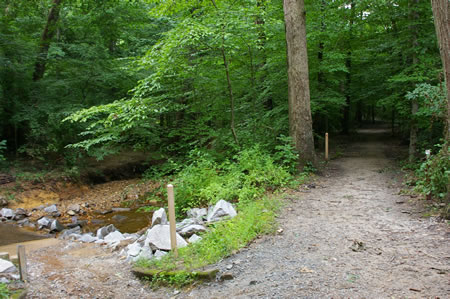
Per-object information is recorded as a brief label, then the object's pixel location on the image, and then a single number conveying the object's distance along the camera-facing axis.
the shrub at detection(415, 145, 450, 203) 5.98
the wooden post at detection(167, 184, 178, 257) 4.96
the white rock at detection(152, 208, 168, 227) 6.62
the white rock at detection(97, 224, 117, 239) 8.02
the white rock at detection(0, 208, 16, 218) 10.36
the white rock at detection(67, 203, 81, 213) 11.11
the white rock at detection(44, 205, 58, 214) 10.95
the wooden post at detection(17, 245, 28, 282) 4.94
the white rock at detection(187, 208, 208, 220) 7.47
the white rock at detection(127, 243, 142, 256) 5.91
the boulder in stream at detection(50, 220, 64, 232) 9.12
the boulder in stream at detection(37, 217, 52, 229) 9.43
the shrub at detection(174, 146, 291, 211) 7.90
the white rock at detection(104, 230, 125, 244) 7.40
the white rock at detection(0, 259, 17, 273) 5.10
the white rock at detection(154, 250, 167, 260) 5.21
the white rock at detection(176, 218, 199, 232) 6.52
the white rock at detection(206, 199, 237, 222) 6.54
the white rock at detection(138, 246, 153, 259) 5.41
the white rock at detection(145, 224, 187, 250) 5.45
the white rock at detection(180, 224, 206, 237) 6.00
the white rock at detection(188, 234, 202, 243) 5.54
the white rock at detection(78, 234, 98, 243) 7.76
